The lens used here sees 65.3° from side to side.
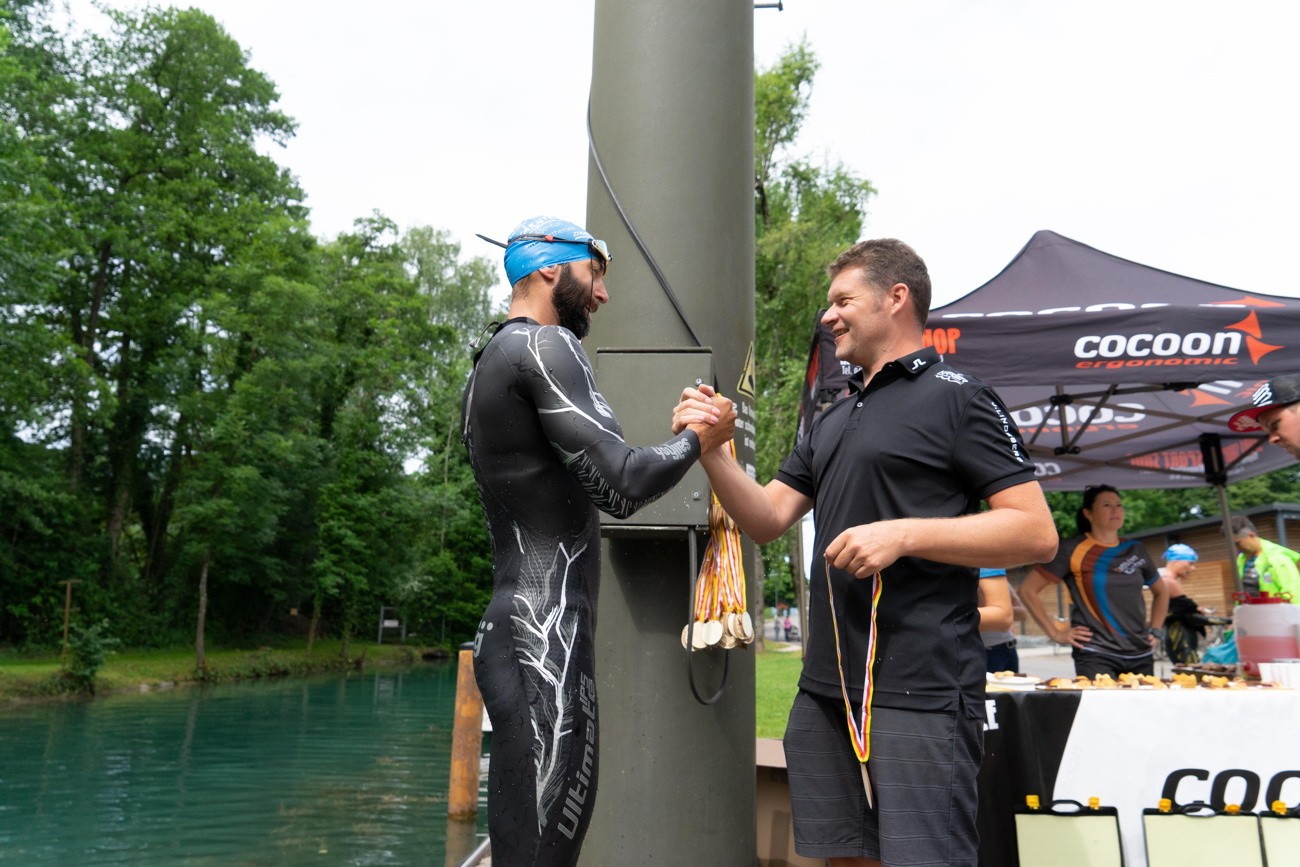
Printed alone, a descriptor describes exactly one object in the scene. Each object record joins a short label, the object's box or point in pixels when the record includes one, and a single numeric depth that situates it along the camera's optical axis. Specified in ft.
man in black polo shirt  7.66
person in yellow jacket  25.86
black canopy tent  18.10
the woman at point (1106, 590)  20.72
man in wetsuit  7.69
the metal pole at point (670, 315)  11.57
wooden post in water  30.76
